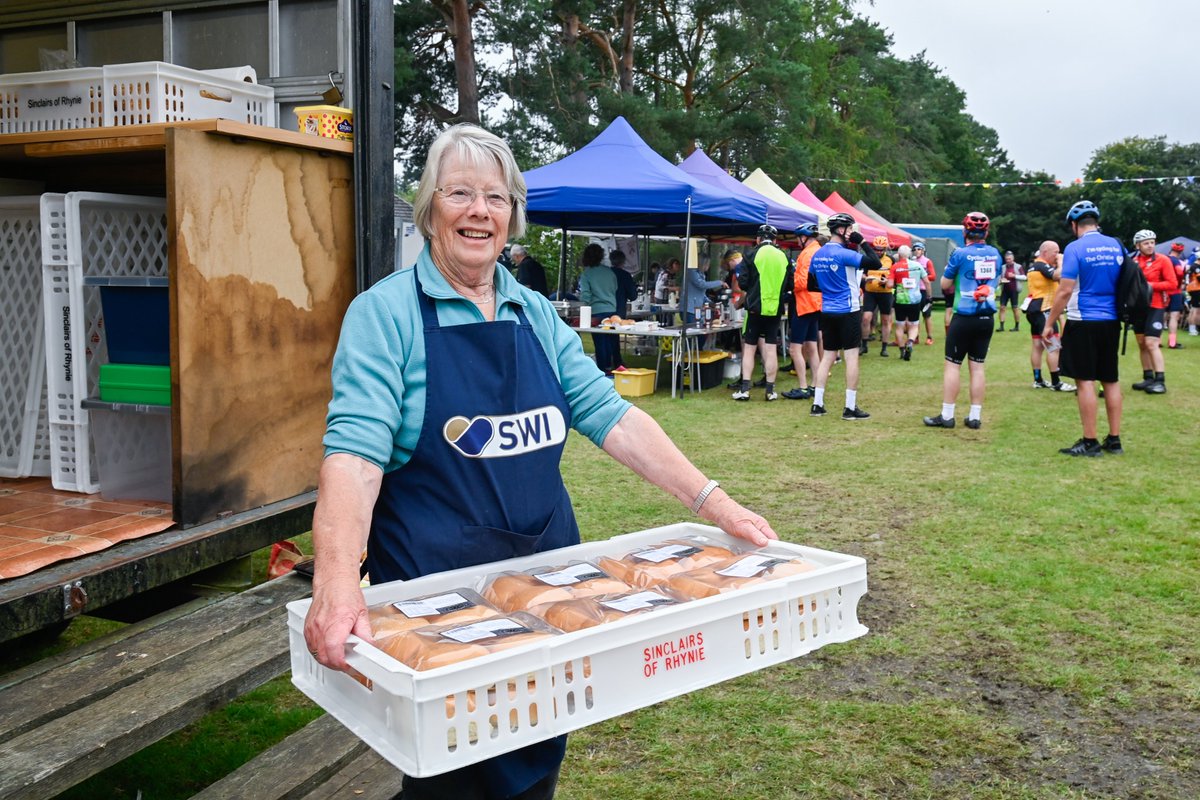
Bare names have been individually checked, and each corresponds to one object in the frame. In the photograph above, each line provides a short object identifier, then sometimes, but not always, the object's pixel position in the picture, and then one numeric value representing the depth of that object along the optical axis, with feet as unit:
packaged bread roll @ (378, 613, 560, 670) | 4.99
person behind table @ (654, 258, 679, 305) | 62.85
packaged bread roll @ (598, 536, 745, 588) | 6.63
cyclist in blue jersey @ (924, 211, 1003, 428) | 30.60
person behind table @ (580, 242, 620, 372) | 48.85
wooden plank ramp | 6.38
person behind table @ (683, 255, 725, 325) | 49.96
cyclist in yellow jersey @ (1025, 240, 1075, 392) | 41.63
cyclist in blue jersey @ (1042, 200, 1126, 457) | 26.48
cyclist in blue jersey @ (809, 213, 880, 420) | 34.81
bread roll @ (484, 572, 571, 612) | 6.05
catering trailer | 8.78
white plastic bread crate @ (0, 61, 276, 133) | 10.10
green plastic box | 10.11
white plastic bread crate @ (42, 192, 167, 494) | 9.98
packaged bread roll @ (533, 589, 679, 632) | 5.61
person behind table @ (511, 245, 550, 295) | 51.31
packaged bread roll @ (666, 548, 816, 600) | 6.19
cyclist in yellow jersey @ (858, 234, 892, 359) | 57.41
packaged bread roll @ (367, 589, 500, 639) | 5.62
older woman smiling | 6.30
